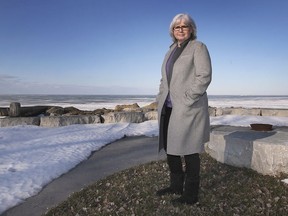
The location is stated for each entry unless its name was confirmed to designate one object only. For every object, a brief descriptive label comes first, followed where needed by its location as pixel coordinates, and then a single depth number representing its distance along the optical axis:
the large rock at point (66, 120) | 10.01
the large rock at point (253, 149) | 4.36
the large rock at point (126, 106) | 16.12
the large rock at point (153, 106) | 17.94
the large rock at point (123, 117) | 11.10
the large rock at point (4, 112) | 12.84
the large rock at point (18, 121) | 9.90
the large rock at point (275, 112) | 12.57
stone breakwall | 10.02
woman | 3.17
